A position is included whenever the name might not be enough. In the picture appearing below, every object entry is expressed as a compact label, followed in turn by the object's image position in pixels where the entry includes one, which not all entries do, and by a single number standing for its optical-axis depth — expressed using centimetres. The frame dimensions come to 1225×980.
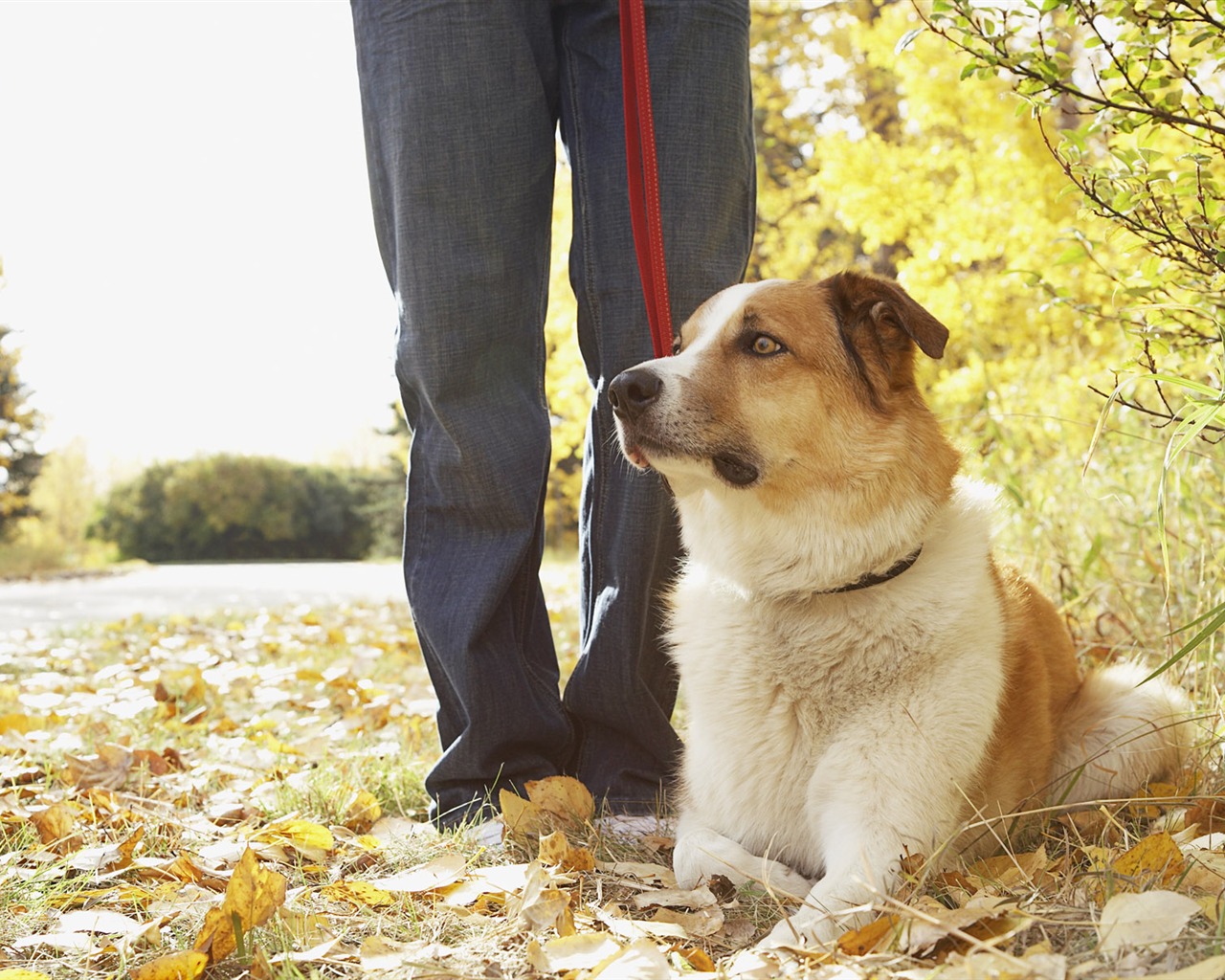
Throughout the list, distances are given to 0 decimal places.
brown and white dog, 187
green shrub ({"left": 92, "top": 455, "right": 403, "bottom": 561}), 2625
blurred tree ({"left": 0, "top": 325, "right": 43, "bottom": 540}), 2198
